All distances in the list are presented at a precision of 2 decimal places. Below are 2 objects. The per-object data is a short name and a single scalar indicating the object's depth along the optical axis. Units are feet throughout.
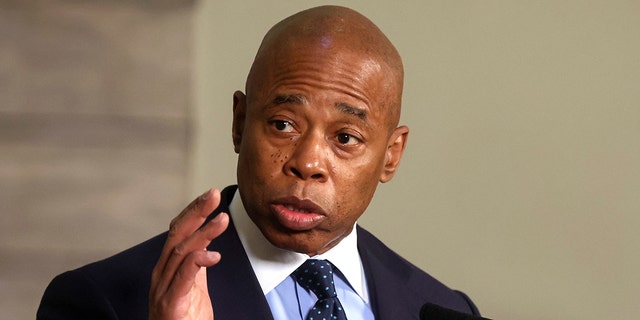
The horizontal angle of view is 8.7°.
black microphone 12.11
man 12.58
